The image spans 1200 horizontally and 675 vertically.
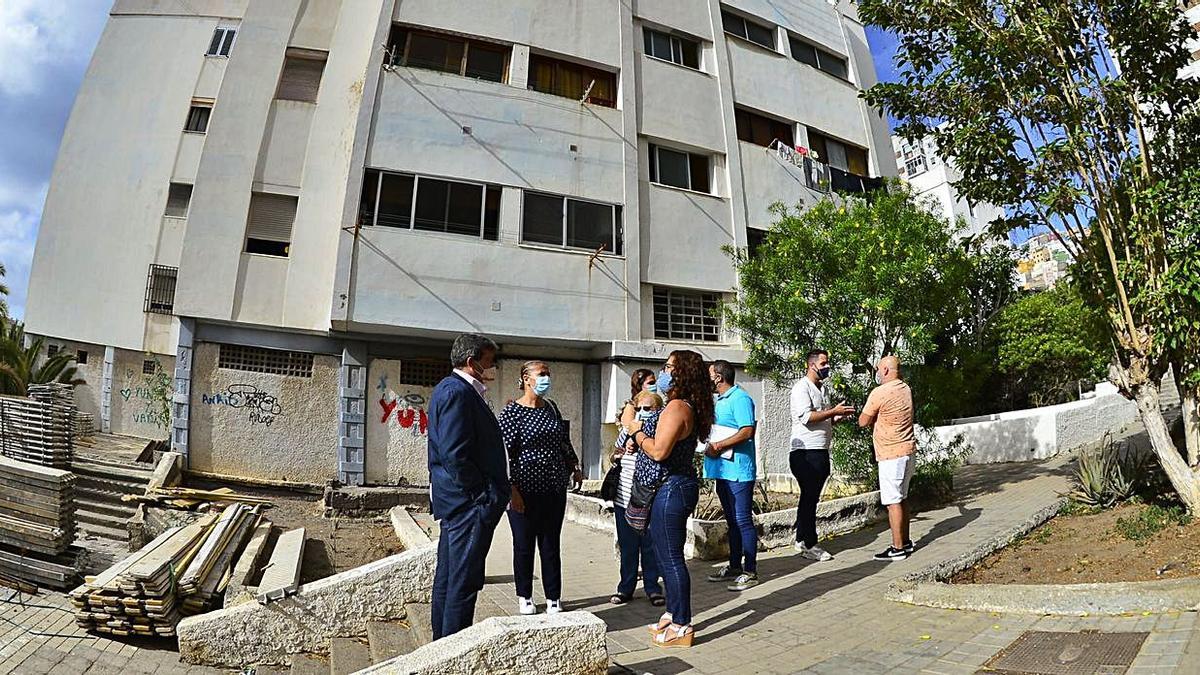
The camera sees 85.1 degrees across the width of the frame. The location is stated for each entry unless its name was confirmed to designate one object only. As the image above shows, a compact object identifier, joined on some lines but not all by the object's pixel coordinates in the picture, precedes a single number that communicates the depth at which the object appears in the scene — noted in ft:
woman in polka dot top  14.61
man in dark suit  12.11
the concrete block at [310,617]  15.20
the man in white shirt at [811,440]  20.06
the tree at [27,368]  53.06
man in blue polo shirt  17.43
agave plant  22.08
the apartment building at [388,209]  41.55
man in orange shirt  18.86
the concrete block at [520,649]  10.30
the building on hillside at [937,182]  141.49
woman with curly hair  13.20
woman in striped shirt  16.60
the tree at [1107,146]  18.94
